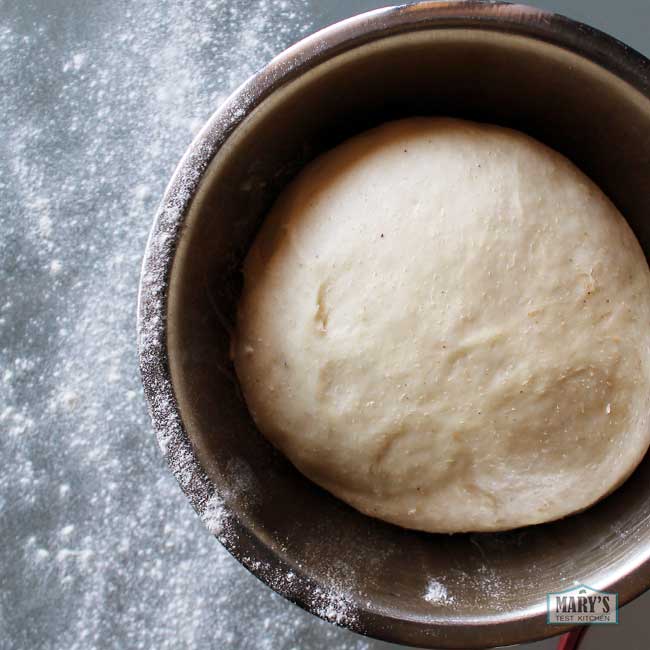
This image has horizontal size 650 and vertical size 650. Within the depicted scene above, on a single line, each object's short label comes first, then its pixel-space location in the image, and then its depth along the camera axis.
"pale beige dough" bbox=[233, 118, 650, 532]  0.35
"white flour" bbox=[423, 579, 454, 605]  0.35
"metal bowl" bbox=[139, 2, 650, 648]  0.34
